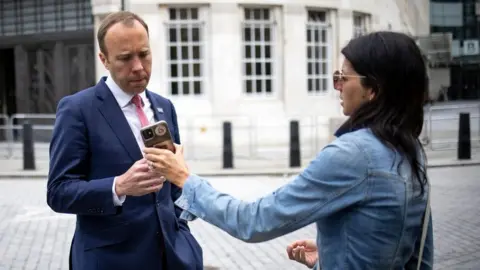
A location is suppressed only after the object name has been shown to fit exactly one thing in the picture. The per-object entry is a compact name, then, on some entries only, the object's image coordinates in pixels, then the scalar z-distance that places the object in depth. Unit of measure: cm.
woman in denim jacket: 198
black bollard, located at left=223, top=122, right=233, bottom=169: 1442
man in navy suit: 261
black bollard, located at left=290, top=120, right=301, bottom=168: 1425
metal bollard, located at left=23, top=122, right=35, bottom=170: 1470
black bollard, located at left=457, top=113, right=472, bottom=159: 1457
